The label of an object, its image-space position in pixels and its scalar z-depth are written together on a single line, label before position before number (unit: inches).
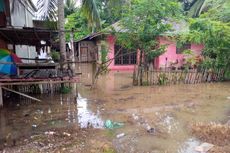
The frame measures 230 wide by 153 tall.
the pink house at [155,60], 700.7
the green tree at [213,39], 460.4
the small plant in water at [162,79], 461.4
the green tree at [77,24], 937.5
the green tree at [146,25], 434.3
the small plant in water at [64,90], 391.5
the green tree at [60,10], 380.2
